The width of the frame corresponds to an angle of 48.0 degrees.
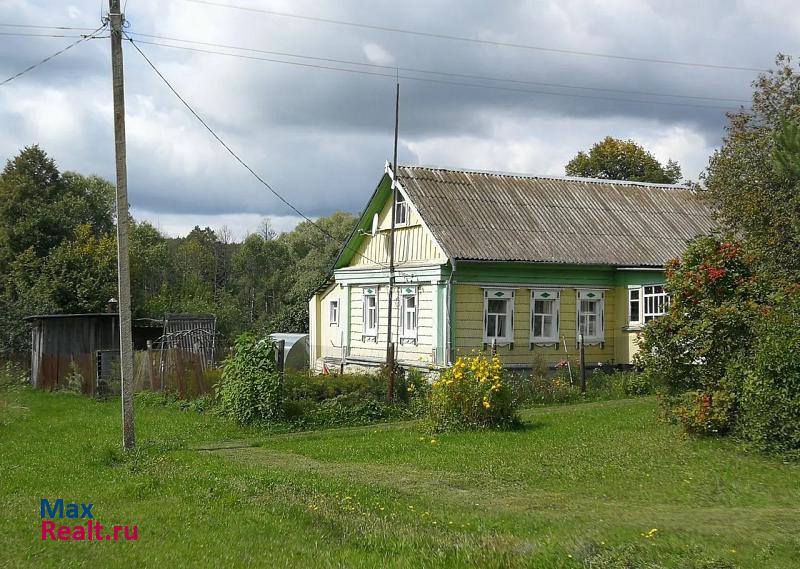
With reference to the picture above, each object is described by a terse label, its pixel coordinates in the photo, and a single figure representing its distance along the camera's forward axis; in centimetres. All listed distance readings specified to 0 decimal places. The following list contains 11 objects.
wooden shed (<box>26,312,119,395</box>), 3092
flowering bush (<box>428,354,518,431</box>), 1819
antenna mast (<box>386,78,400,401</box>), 2219
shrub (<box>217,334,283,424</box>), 1983
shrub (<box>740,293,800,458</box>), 1316
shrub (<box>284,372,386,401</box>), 2119
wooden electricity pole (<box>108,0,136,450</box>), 1602
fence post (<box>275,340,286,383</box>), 2072
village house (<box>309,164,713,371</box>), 2594
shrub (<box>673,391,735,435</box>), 1466
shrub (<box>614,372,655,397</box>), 2302
